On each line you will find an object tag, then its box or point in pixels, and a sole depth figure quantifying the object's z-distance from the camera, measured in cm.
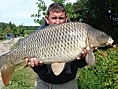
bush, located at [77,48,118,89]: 189
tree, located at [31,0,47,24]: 543
